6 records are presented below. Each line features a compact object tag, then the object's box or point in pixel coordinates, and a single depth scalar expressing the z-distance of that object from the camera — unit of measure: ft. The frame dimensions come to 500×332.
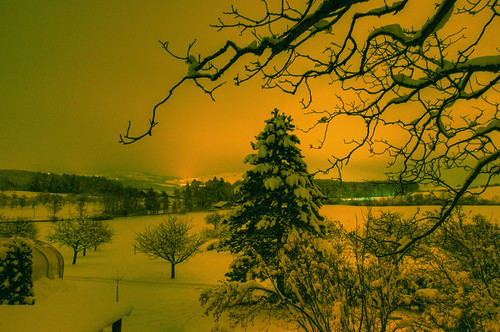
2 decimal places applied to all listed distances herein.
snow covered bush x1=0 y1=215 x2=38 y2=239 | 92.05
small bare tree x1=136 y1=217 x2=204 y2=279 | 78.84
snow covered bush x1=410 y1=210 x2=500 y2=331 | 21.11
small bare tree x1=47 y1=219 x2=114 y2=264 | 98.95
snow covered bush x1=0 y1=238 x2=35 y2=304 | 19.81
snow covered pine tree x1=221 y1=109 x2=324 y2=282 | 41.42
